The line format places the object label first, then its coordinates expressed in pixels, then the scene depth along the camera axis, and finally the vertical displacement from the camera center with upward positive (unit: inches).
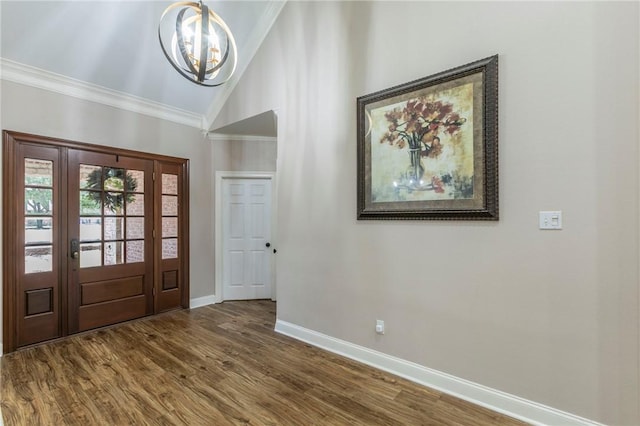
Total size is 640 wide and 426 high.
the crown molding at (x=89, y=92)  120.5 +55.3
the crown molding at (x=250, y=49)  140.2 +82.0
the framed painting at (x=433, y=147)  85.6 +20.2
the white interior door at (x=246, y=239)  191.9 -17.1
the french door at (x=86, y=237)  121.0 -11.6
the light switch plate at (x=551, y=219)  76.2 -2.0
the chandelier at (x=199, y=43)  80.2 +46.3
